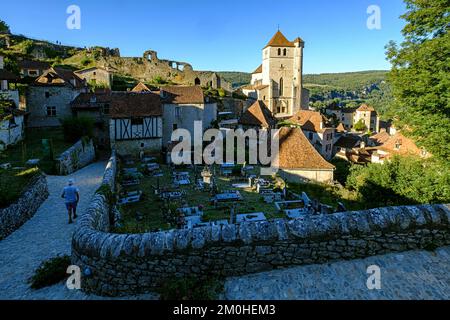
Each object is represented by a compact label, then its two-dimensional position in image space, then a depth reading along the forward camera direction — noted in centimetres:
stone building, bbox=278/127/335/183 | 2320
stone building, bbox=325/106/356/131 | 8338
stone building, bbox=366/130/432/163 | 3062
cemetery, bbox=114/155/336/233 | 1280
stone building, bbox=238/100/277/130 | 3522
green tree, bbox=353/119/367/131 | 7325
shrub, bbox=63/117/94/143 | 2436
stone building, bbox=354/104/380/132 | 7644
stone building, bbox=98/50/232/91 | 5259
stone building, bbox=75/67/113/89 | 4243
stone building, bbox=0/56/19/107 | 2384
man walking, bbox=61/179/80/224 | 1077
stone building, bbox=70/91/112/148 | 2869
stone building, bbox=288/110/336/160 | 3769
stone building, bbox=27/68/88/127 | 2869
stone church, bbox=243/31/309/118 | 5428
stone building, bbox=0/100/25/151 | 2077
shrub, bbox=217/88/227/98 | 4895
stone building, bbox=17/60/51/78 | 3609
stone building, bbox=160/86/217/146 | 3059
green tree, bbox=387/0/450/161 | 1213
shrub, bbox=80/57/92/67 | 5008
